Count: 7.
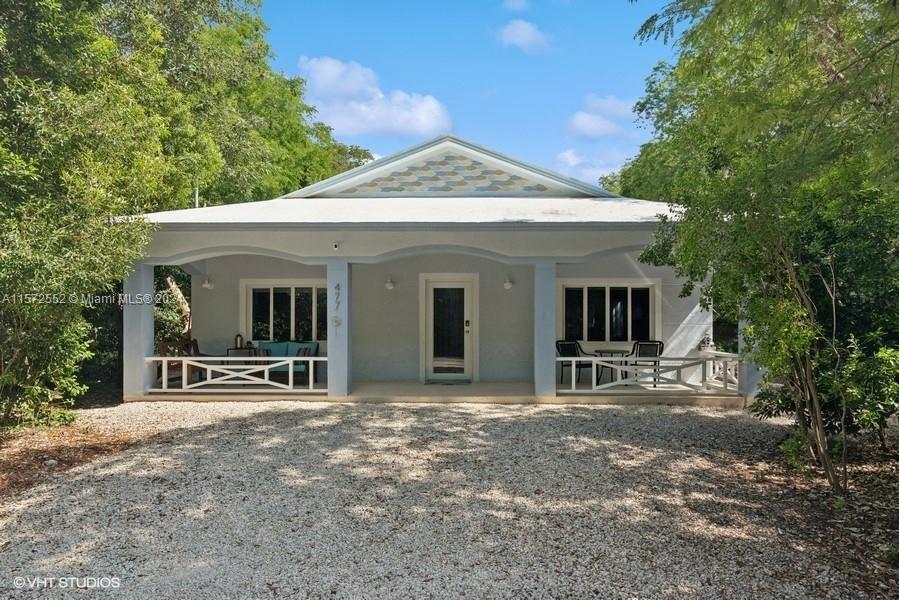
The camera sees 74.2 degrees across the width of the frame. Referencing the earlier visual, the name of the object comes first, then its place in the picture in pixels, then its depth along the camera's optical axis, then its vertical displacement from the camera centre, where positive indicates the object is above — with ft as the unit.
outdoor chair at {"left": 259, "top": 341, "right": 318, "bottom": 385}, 42.55 -2.47
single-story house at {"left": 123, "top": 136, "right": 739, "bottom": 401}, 35.22 +0.85
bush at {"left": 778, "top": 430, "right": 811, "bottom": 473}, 20.15 -4.61
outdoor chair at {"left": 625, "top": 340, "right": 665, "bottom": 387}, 39.17 -2.31
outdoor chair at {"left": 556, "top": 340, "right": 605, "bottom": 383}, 39.83 -2.38
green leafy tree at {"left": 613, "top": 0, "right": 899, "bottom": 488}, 18.08 +2.68
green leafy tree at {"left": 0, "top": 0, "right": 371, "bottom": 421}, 24.73 +9.73
